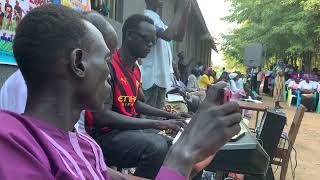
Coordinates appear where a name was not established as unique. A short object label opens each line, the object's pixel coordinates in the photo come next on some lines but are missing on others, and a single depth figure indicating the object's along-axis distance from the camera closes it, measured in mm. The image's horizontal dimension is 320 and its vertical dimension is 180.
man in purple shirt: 780
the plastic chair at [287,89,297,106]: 12939
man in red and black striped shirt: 1731
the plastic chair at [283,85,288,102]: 14297
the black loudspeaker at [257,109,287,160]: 2869
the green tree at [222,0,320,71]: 13905
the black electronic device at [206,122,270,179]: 1568
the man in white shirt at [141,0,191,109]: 2805
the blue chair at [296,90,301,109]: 12223
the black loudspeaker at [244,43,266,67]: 10141
